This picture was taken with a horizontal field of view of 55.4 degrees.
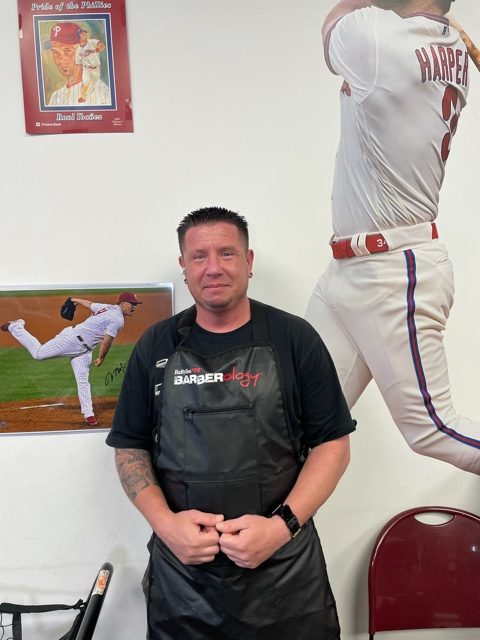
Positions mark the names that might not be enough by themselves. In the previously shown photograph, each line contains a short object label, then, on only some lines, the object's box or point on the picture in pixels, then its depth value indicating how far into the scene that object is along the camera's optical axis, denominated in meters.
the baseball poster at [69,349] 1.31
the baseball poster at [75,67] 1.24
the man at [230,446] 0.99
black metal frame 1.08
